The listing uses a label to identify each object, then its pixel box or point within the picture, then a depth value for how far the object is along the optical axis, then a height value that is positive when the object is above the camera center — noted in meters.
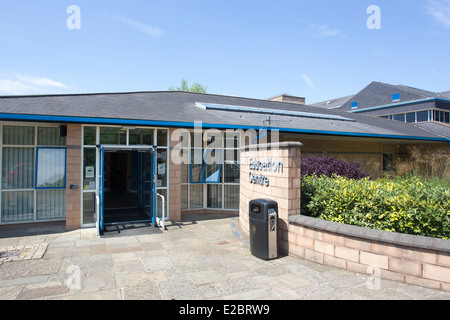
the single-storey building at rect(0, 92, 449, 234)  8.13 +0.36
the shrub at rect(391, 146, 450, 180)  12.45 +0.22
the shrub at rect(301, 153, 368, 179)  9.17 -0.09
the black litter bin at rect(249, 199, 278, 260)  5.76 -1.25
